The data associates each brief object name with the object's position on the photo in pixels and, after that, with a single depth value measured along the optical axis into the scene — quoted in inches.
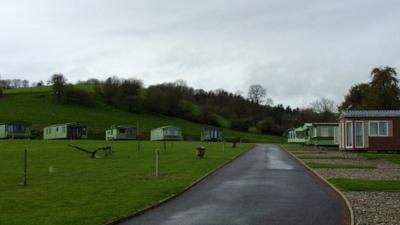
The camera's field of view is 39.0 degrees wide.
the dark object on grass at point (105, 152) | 1462.8
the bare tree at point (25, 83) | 7529.5
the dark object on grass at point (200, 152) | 1529.3
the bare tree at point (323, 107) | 4688.5
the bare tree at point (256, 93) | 6166.3
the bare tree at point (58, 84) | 5188.0
